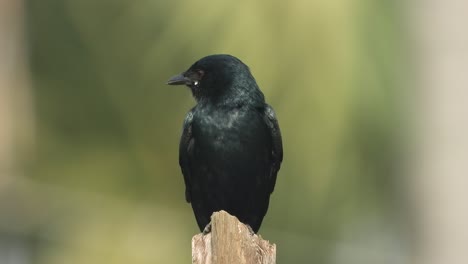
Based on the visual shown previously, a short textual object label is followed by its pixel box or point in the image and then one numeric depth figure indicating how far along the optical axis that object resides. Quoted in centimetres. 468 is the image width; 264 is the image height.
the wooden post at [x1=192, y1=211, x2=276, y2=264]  1462
